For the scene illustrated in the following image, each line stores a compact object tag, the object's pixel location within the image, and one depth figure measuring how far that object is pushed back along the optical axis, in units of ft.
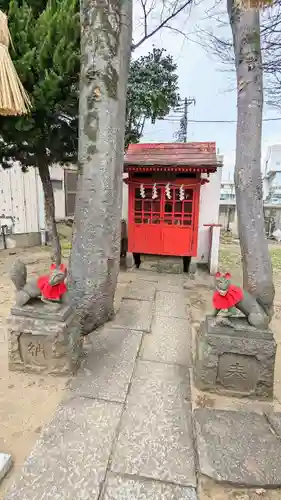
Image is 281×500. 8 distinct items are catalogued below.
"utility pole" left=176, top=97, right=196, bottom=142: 65.21
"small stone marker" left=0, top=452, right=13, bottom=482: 5.84
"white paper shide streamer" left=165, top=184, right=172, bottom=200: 21.29
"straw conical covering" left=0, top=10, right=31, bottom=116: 8.00
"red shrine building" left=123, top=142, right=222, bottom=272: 21.11
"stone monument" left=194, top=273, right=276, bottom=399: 8.38
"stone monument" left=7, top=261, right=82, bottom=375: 8.91
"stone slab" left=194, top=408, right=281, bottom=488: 5.93
